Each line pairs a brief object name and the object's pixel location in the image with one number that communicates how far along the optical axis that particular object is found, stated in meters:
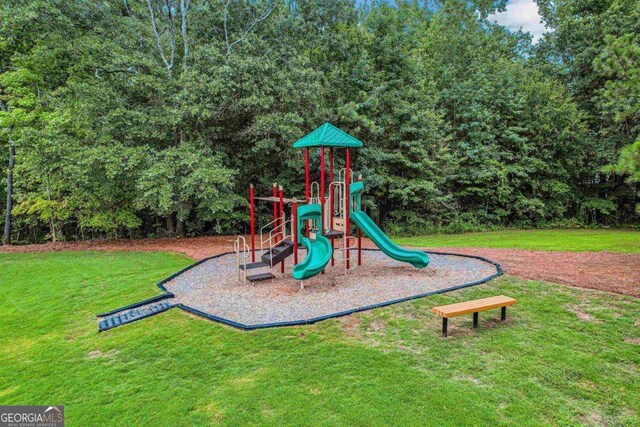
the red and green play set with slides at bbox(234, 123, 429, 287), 8.20
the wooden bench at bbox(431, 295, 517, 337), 5.11
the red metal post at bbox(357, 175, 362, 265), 9.14
